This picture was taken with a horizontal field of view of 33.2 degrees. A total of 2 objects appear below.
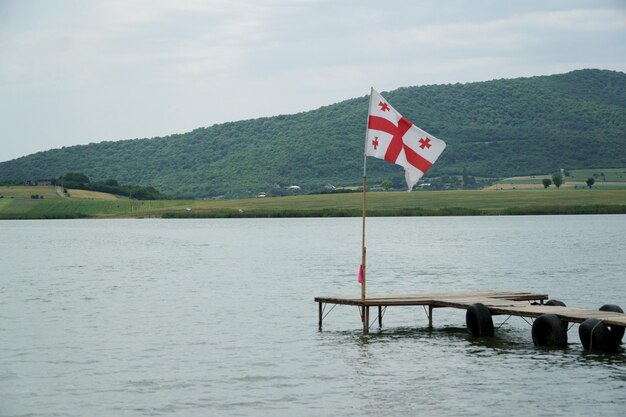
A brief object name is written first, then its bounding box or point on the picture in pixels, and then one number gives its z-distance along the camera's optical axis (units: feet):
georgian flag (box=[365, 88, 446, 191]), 89.10
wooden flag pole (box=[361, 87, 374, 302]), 96.61
